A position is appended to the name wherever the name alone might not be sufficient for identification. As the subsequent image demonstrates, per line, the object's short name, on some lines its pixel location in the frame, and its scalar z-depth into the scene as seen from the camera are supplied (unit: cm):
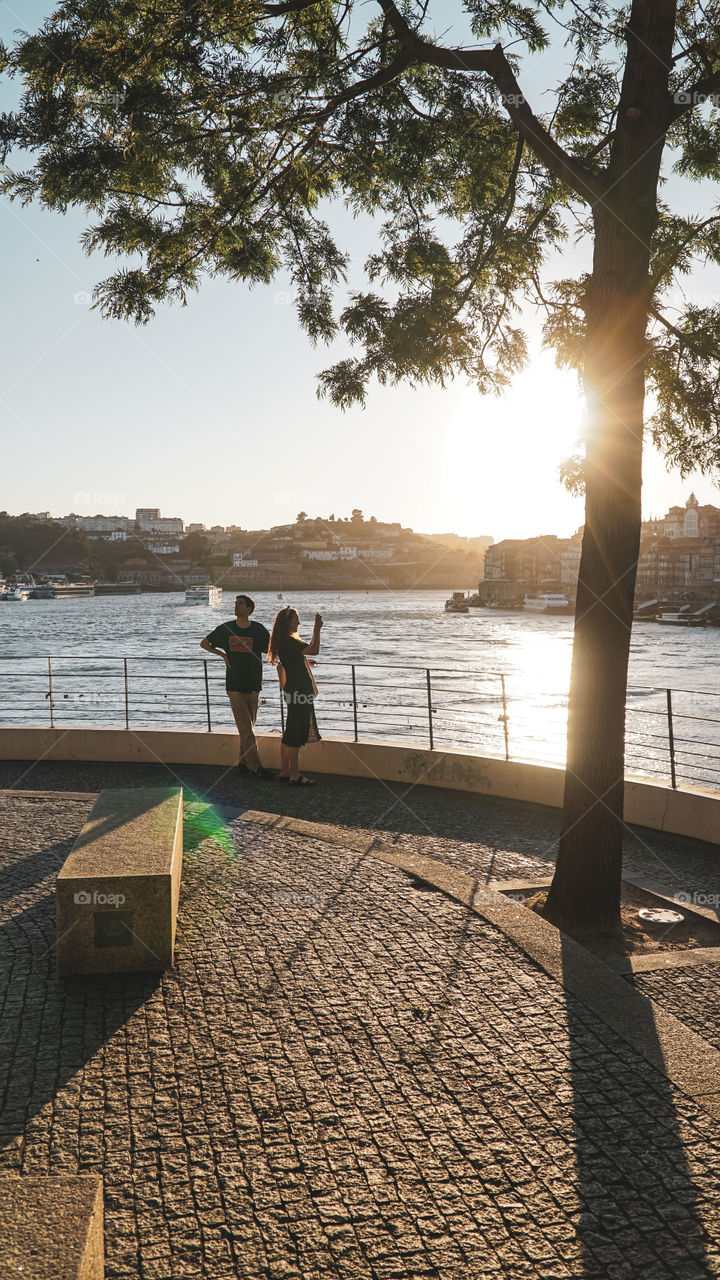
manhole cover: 532
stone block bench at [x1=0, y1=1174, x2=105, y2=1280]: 214
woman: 805
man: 858
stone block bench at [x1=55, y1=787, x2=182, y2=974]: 405
